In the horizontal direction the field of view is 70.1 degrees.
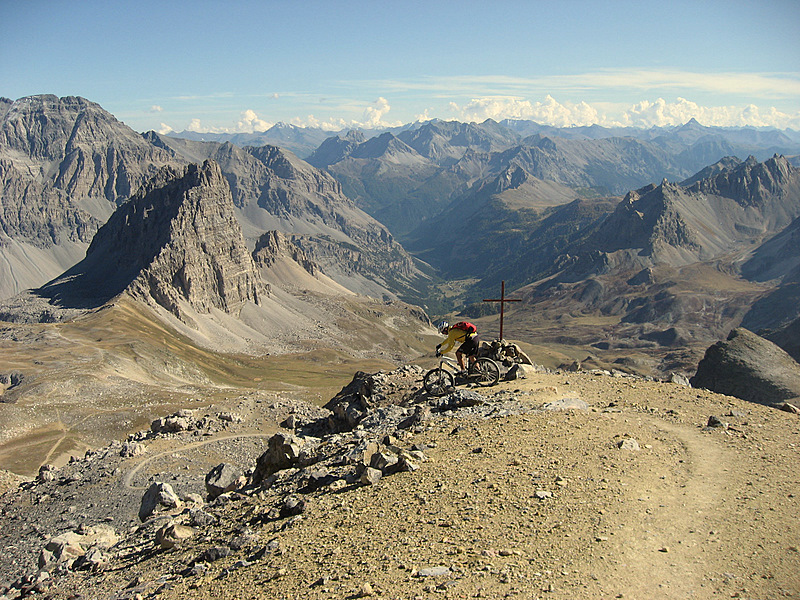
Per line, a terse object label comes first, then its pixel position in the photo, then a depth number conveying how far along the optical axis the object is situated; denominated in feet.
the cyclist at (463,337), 109.60
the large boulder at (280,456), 104.40
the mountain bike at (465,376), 115.65
